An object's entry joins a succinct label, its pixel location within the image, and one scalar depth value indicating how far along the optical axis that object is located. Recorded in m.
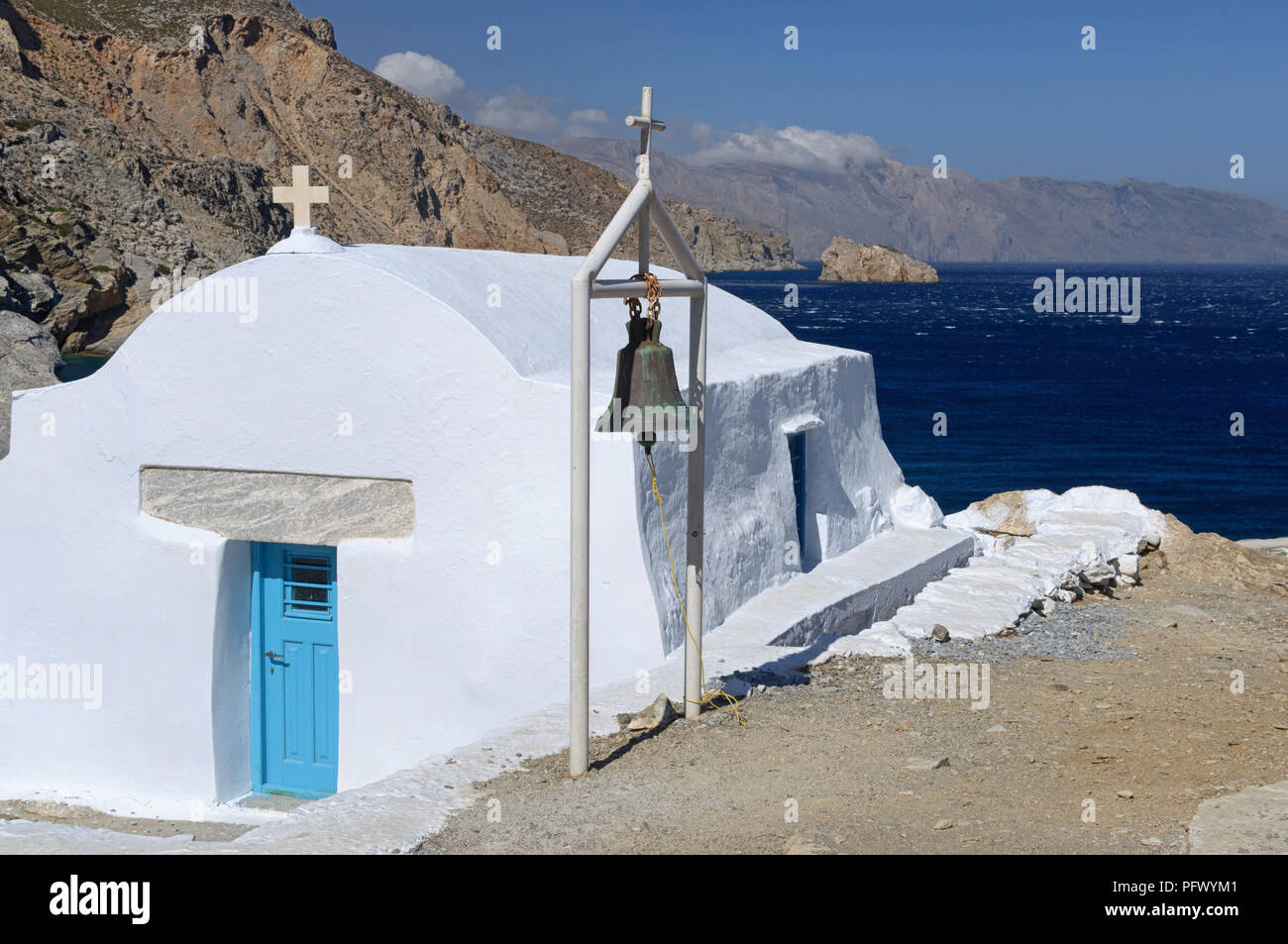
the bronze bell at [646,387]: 6.45
